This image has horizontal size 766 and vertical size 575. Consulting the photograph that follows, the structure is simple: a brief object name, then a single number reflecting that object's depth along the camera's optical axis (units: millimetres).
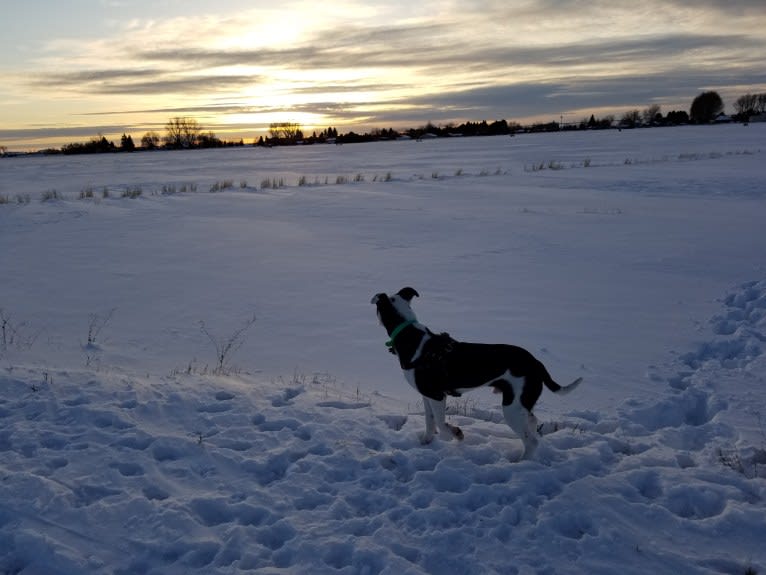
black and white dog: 4555
